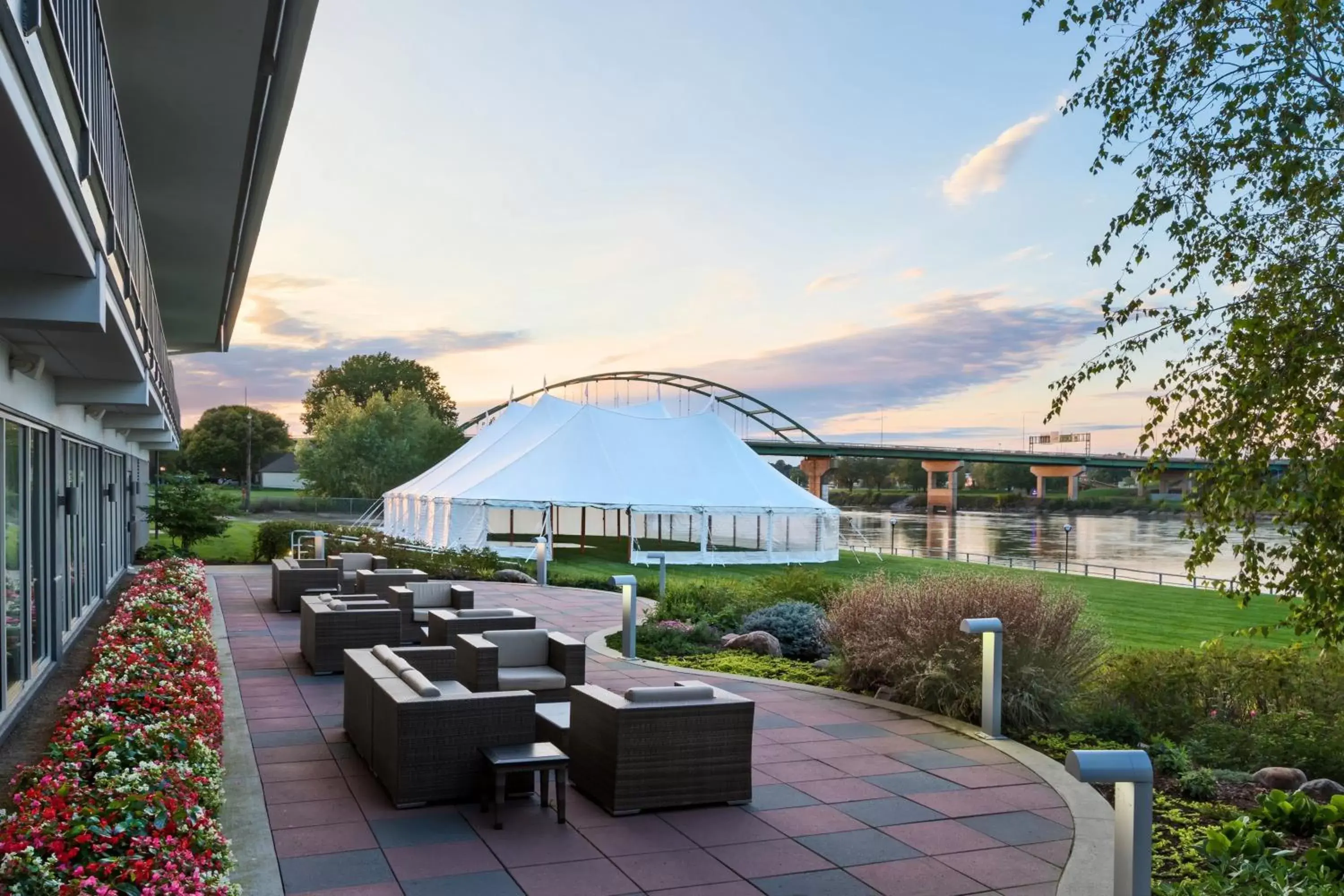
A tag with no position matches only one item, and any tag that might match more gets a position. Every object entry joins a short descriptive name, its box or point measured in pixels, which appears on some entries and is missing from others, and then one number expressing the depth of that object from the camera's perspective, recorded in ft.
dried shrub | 27.50
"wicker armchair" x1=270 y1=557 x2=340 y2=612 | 49.98
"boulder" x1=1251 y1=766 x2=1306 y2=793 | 22.65
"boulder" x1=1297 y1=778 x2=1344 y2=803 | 22.02
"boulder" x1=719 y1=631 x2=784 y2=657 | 39.32
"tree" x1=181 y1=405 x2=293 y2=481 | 353.51
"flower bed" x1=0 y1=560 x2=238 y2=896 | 10.82
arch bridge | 199.72
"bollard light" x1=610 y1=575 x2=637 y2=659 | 37.81
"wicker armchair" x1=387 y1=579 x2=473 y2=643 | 39.65
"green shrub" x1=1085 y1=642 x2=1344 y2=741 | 27.91
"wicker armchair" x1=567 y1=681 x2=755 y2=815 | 19.83
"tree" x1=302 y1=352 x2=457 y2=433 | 305.32
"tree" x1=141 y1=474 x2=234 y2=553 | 74.49
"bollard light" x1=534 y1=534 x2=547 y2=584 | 63.62
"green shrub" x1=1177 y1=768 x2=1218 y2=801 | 22.06
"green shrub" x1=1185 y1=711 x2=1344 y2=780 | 24.23
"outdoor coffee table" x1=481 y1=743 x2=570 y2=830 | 19.21
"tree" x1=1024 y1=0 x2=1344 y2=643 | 19.81
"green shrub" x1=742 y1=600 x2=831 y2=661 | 39.83
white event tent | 96.37
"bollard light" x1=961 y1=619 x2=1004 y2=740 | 25.71
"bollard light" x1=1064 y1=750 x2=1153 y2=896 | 13.91
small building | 430.61
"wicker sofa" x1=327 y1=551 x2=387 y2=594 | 53.78
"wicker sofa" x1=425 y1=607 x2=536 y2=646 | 32.73
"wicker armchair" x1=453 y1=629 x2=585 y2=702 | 26.37
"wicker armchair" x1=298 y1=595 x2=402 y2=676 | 34.35
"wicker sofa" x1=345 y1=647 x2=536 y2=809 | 19.93
